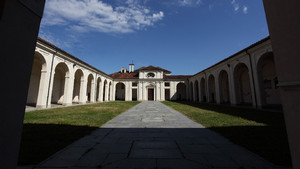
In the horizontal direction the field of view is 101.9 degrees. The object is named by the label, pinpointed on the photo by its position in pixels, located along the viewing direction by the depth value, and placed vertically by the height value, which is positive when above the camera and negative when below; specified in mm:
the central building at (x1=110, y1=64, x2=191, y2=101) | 29469 +3619
